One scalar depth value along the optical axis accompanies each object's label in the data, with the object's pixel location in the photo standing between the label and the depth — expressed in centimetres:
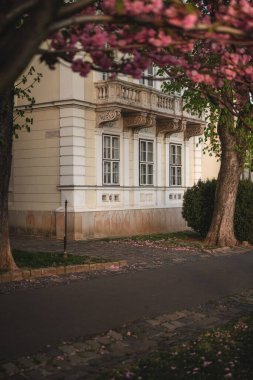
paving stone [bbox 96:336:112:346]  676
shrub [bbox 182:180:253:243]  1858
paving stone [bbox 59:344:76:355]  628
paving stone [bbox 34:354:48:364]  593
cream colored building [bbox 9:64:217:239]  1959
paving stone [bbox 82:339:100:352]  648
